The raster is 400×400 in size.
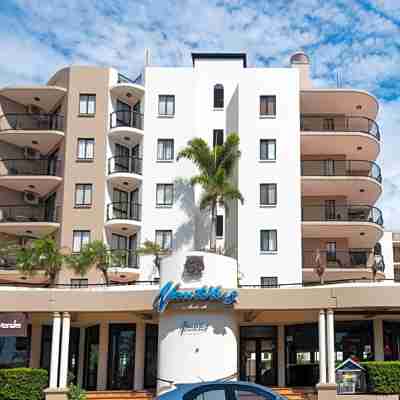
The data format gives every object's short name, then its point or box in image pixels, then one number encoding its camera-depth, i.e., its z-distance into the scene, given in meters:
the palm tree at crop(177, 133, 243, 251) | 41.50
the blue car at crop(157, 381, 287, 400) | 14.25
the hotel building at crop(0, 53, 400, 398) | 42.97
